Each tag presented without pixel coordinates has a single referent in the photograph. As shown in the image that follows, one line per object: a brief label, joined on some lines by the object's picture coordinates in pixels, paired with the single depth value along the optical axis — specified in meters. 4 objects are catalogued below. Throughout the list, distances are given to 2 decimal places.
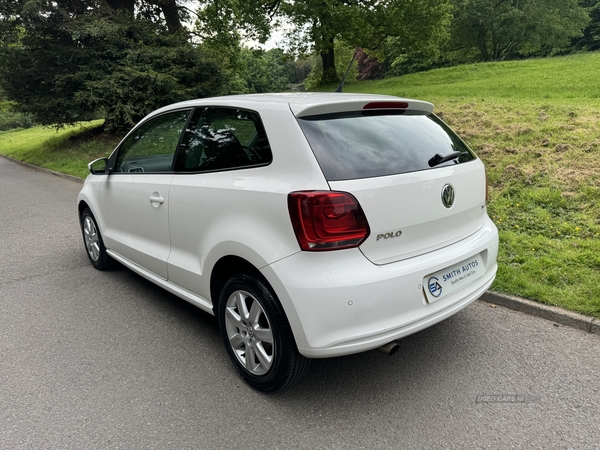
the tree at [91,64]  13.59
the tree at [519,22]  38.81
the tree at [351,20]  21.91
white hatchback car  2.27
